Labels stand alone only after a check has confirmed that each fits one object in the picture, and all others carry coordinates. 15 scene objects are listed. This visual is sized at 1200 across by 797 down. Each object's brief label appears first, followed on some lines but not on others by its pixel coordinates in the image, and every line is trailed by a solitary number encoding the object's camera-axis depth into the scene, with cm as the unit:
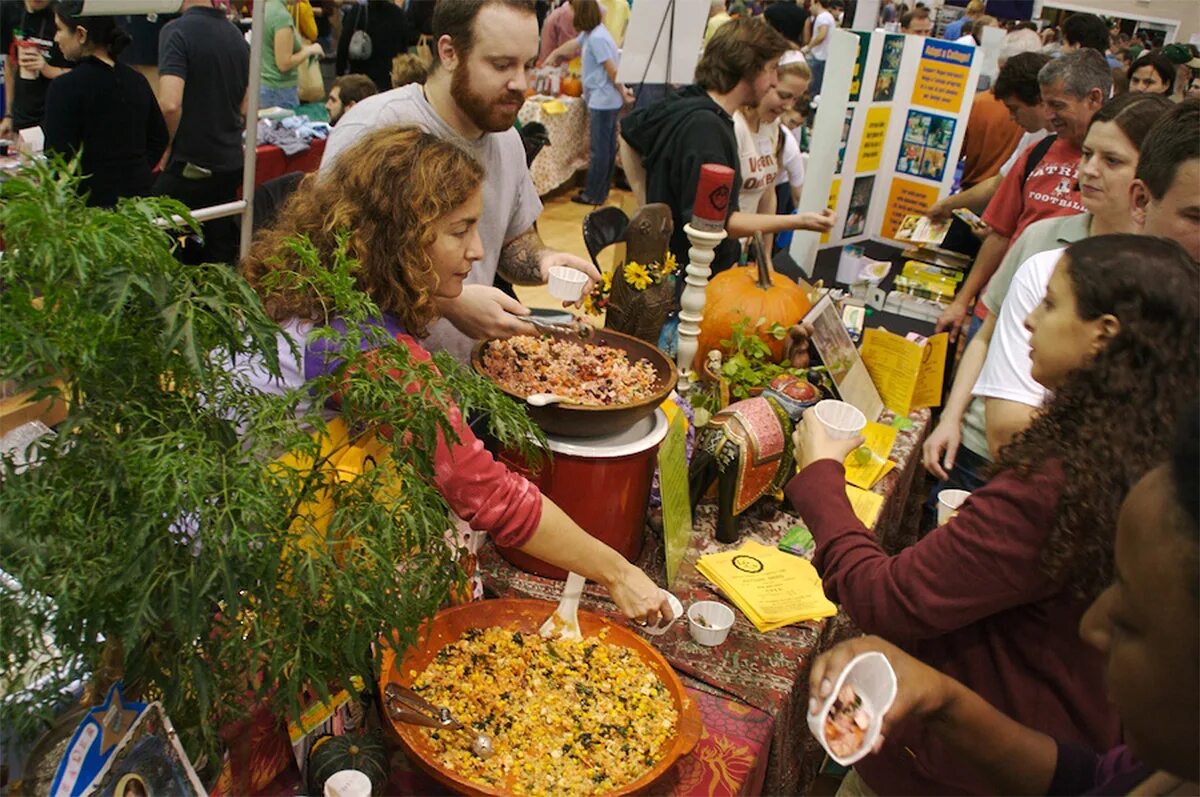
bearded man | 218
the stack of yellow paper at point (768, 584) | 175
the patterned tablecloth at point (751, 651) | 158
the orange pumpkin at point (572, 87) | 794
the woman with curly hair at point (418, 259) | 140
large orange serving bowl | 121
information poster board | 484
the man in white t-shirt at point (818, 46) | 896
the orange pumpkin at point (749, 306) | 247
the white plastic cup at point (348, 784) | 114
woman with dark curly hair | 111
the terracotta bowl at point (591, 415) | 169
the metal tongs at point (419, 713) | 126
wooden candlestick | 222
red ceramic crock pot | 170
